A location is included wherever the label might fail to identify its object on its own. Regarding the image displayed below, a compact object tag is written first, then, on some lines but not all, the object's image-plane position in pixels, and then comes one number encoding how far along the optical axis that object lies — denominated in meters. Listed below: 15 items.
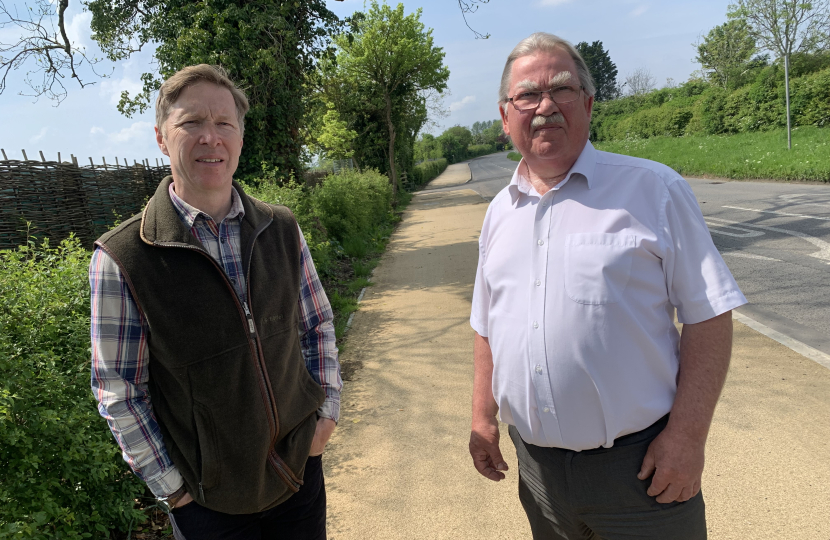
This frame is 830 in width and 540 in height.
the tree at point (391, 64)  24.69
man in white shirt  1.59
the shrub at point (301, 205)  8.17
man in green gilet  1.58
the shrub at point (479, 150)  106.12
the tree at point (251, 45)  9.64
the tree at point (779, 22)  21.45
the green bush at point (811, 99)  24.28
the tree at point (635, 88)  64.38
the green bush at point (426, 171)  41.37
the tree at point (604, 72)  81.25
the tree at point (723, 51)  45.61
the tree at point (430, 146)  73.95
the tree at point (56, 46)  9.95
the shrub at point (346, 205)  11.77
